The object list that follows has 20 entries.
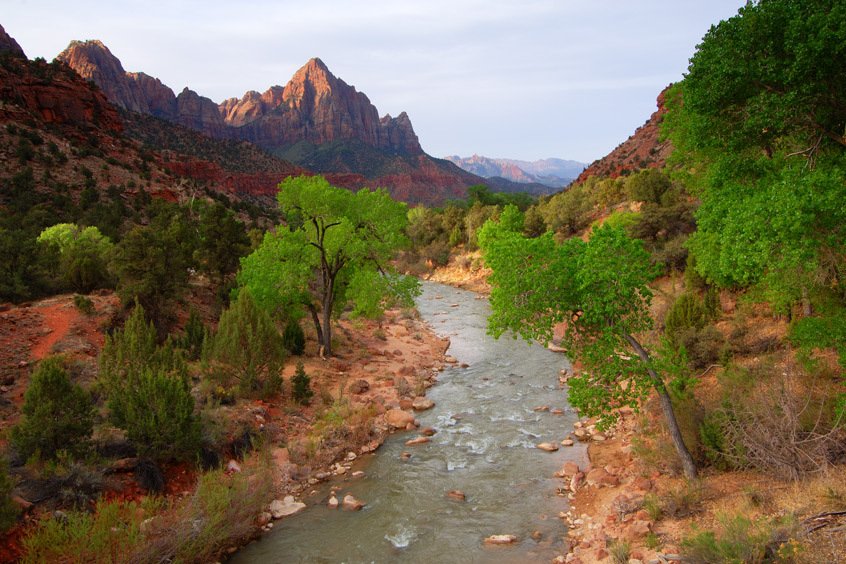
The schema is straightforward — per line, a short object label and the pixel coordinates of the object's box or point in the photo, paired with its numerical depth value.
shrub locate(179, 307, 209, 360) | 16.86
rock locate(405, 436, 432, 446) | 13.50
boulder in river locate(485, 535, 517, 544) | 8.94
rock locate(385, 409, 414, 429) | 14.66
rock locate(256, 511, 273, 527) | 9.65
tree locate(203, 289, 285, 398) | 14.46
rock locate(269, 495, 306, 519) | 10.09
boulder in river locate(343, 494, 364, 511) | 10.28
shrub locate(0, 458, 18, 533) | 6.79
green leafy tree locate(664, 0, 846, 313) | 7.72
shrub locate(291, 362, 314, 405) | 15.06
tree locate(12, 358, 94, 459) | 8.91
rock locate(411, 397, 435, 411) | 16.14
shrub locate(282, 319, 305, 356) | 19.30
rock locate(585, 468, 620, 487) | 10.45
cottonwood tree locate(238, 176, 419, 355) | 18.16
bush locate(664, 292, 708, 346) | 16.03
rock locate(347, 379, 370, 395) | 16.77
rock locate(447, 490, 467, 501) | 10.60
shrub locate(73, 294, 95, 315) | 17.25
